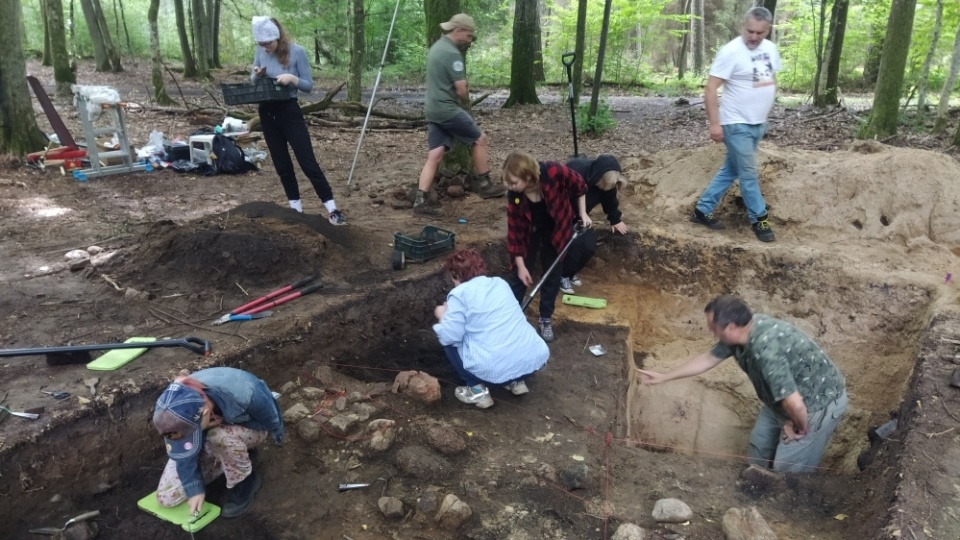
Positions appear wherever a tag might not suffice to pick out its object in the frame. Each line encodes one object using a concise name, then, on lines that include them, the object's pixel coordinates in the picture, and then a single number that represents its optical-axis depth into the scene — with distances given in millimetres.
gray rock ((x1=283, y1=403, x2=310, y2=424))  3648
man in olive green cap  5840
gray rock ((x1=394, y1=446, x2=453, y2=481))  3287
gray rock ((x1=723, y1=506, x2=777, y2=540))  2738
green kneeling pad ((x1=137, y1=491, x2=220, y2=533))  2895
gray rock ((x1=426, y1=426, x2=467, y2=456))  3480
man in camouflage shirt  3402
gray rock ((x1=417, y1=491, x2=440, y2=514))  3027
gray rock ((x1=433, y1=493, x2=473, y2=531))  2943
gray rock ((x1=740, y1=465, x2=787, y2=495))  3330
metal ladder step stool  7617
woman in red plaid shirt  4402
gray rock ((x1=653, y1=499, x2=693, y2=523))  2990
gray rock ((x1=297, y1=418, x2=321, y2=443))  3523
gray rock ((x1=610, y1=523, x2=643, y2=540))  2801
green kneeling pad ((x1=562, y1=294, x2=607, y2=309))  5832
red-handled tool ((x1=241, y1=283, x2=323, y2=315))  4359
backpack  8281
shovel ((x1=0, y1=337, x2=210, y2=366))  3416
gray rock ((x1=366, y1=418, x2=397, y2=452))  3475
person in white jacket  3670
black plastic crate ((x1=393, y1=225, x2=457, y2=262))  5367
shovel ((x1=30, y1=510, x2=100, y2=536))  2848
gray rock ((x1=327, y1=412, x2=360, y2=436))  3588
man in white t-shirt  5289
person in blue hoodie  2613
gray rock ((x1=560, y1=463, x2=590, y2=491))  3270
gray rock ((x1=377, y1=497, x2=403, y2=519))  2992
